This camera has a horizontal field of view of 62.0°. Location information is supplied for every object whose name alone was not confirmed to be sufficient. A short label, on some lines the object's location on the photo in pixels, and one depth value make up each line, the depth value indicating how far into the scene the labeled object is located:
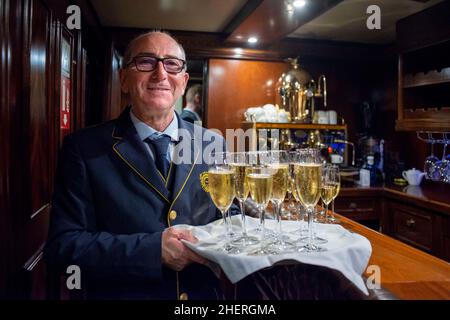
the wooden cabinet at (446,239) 2.59
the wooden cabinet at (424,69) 2.83
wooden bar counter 1.06
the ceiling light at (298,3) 2.62
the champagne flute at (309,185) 1.07
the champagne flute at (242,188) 1.04
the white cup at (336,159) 3.83
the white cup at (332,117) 3.85
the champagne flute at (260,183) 1.04
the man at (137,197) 1.11
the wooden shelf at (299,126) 3.63
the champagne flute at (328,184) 1.20
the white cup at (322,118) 3.83
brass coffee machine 3.77
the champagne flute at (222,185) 1.06
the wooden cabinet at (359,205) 3.46
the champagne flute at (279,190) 1.04
